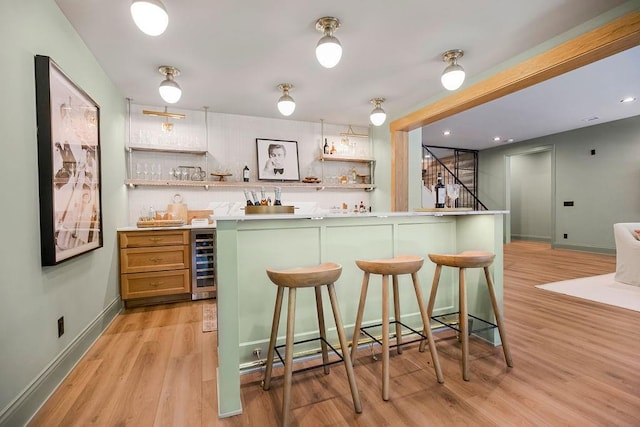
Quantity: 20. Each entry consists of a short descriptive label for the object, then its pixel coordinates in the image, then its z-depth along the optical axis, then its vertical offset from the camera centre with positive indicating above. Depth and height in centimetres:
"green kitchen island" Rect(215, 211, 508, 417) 168 -37
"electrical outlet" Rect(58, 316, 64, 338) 203 -77
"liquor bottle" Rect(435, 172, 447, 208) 255 +11
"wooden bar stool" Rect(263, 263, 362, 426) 155 -50
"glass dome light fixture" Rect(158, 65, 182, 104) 301 +125
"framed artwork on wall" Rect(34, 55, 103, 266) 183 +33
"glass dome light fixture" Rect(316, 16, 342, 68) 229 +124
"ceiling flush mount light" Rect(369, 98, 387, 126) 379 +116
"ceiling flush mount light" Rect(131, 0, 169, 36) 184 +123
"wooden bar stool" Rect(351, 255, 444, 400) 177 -57
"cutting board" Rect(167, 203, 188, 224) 419 +1
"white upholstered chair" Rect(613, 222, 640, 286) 390 -67
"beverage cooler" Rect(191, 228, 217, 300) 371 -66
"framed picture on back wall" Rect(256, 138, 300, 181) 467 +78
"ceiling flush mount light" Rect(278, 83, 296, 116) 339 +120
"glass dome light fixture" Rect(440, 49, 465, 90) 276 +123
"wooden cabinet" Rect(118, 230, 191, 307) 341 -64
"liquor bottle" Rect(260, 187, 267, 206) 238 +6
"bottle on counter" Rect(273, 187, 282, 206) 234 +9
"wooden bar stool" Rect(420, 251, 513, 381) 195 -54
